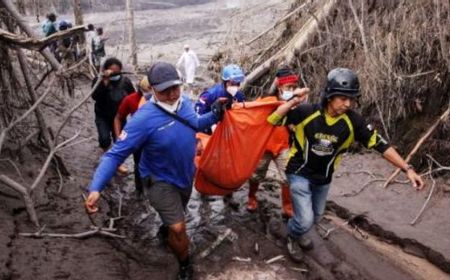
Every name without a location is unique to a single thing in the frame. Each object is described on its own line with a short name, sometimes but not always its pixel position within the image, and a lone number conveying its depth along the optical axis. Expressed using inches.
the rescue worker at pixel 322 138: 163.3
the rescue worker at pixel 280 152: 197.9
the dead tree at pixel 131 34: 707.4
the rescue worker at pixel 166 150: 159.0
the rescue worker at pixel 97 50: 555.8
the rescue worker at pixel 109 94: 255.1
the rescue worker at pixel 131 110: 240.2
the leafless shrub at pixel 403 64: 293.0
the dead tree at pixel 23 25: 219.0
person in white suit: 641.0
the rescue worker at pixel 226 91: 220.5
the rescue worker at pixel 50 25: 548.4
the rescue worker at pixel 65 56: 250.2
